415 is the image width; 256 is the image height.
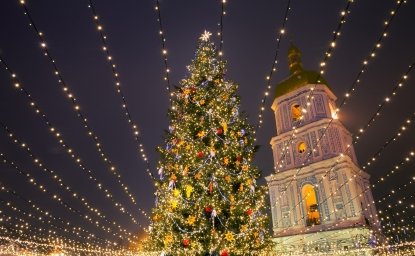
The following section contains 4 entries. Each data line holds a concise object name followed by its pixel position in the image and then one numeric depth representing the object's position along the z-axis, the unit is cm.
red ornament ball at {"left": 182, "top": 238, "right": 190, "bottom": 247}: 962
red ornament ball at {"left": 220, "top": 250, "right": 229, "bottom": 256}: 926
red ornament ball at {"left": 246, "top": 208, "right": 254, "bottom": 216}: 1019
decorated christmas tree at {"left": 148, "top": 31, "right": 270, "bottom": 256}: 981
